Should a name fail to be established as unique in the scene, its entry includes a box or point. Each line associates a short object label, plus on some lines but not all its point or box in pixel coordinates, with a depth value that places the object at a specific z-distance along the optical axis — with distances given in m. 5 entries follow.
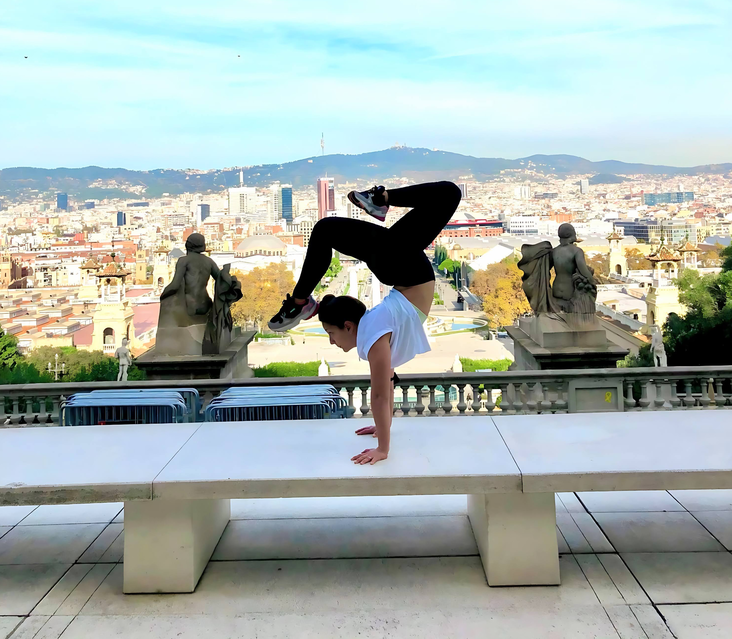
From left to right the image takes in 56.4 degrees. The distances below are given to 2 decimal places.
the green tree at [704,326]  17.92
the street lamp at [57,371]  29.25
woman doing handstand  2.05
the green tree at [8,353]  26.72
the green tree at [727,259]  18.65
